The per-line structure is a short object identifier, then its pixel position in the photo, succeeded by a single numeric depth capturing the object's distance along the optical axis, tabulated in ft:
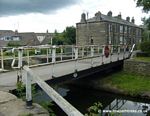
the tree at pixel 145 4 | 42.77
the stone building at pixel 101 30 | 80.21
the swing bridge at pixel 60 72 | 5.63
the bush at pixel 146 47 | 43.81
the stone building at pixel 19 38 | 112.23
